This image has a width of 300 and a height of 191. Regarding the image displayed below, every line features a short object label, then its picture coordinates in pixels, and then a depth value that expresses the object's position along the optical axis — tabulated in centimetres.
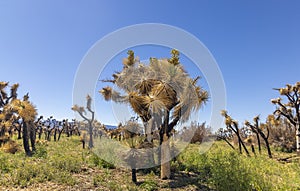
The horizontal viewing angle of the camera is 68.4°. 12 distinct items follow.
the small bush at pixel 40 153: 1218
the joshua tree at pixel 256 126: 1754
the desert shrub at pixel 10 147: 1073
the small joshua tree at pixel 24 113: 1414
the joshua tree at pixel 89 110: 2141
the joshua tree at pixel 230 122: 1750
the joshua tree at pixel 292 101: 1562
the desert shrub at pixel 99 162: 977
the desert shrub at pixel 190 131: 954
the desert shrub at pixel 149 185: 714
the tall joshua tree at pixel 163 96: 802
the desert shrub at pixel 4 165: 859
